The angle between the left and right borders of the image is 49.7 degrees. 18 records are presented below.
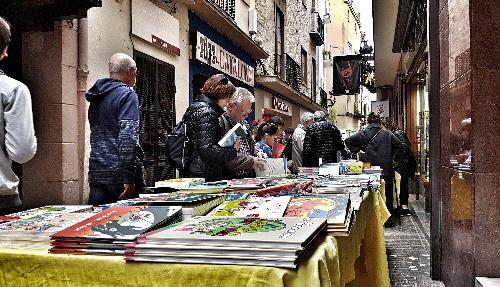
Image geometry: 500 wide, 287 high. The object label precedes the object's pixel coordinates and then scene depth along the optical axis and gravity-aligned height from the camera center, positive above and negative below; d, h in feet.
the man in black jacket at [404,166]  34.71 -1.21
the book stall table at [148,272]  4.61 -1.13
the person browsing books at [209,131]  13.55 +0.45
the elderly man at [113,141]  13.15 +0.18
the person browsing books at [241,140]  14.26 +0.24
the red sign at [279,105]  61.05 +5.10
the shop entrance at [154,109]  25.99 +2.03
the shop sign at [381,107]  69.18 +5.25
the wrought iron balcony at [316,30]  86.02 +19.30
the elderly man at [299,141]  29.96 +0.39
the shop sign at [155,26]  25.46 +6.24
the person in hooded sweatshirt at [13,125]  8.99 +0.40
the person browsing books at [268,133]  25.88 +0.72
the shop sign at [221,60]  33.99 +6.38
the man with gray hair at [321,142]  27.71 +0.31
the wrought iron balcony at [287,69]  61.00 +9.32
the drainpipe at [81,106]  20.16 +1.58
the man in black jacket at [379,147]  31.04 +0.05
